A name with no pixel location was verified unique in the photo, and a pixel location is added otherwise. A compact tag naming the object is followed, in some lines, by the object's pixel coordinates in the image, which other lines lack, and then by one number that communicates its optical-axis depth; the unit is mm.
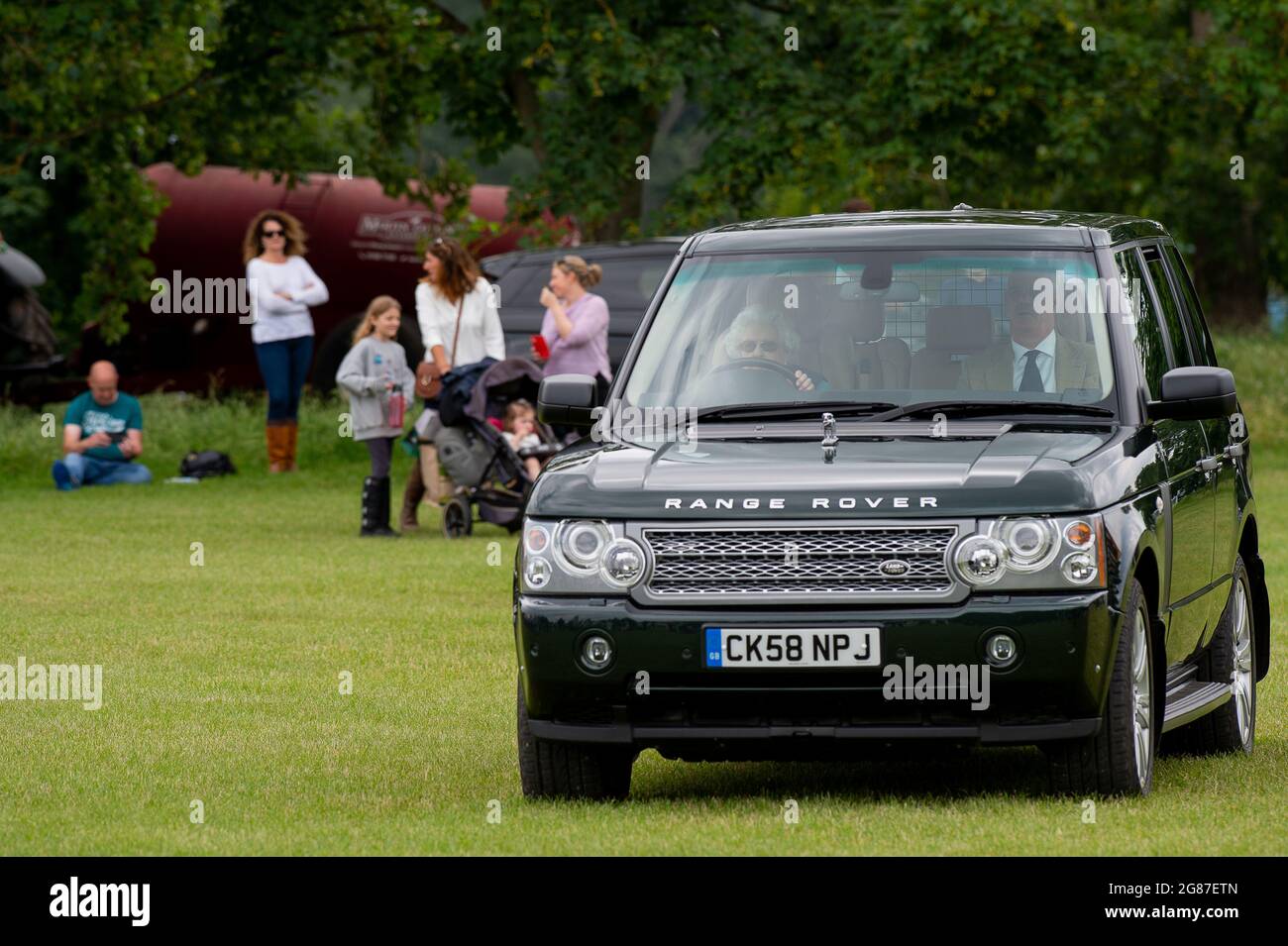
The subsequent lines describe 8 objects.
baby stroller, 17531
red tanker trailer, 34719
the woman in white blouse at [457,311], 18344
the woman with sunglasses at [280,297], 21875
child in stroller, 18422
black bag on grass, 24109
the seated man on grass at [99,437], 22578
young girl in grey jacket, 17969
